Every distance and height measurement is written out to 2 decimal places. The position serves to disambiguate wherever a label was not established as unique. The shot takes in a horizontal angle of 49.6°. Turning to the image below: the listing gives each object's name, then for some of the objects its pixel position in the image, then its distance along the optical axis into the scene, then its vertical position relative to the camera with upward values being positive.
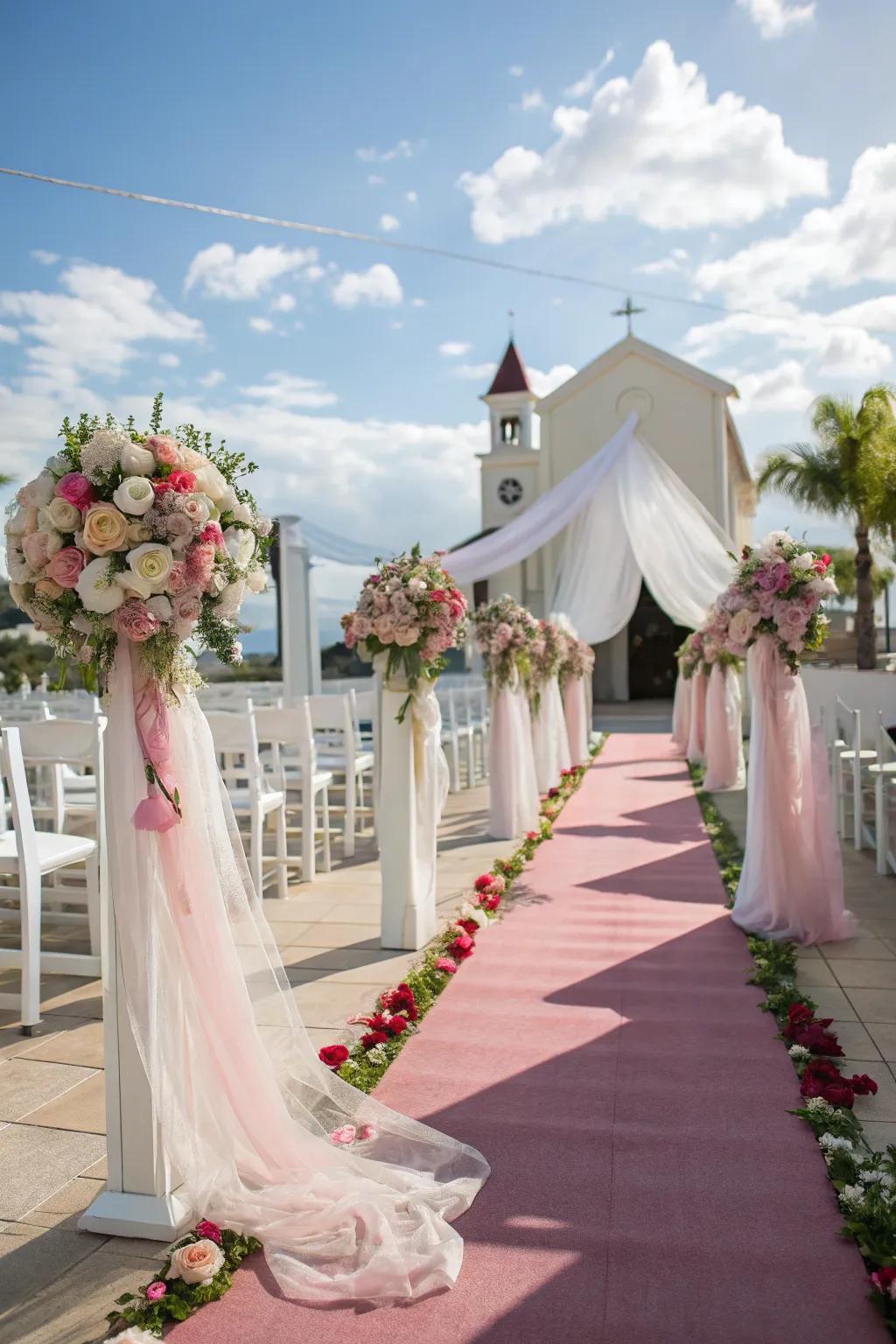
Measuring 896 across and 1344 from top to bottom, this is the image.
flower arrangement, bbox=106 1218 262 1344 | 2.18 -1.43
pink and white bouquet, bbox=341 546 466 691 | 5.11 +0.31
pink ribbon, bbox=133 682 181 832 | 2.56 -0.21
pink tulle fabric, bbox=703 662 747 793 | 10.60 -0.76
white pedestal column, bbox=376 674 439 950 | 5.05 -0.90
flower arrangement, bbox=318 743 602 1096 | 3.53 -1.40
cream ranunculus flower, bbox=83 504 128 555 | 2.43 +0.39
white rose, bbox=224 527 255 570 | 2.67 +0.37
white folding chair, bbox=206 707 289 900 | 5.58 -0.71
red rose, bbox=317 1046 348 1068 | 3.51 -1.38
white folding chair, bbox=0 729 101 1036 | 3.99 -0.80
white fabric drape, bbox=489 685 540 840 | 8.05 -0.82
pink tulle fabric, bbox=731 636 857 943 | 5.08 -0.85
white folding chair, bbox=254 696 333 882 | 6.39 -0.45
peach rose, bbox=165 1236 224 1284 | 2.31 -1.39
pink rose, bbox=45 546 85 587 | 2.48 +0.30
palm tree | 14.82 +3.03
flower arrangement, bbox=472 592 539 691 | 8.19 +0.28
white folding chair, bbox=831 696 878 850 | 7.23 -0.82
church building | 22.22 +5.35
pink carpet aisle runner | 2.20 -1.46
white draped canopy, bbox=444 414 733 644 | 12.47 +1.77
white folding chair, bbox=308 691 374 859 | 7.49 -0.46
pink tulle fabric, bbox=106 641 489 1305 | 2.51 -1.07
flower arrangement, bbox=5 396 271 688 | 2.45 +0.36
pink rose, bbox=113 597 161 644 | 2.49 +0.16
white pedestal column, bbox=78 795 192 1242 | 2.58 -1.24
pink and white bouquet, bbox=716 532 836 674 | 5.16 +0.37
